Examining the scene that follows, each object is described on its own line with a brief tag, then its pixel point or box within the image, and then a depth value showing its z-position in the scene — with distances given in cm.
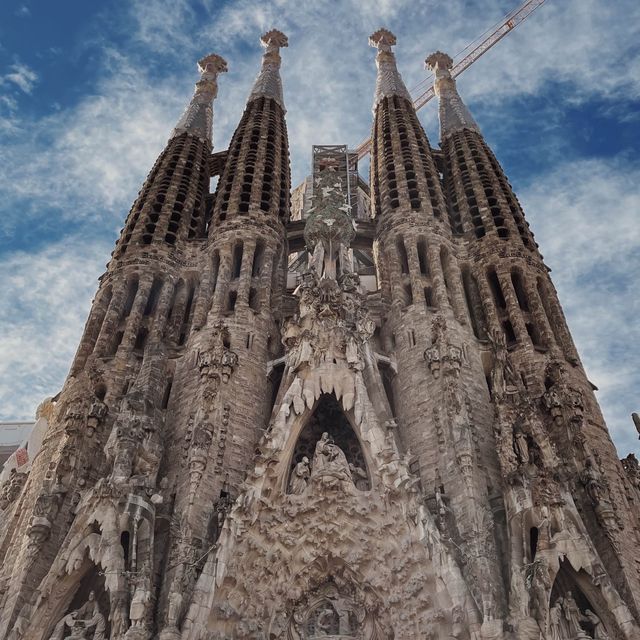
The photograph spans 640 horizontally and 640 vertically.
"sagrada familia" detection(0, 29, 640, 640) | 1384
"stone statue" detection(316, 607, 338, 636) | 1457
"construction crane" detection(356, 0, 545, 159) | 5547
